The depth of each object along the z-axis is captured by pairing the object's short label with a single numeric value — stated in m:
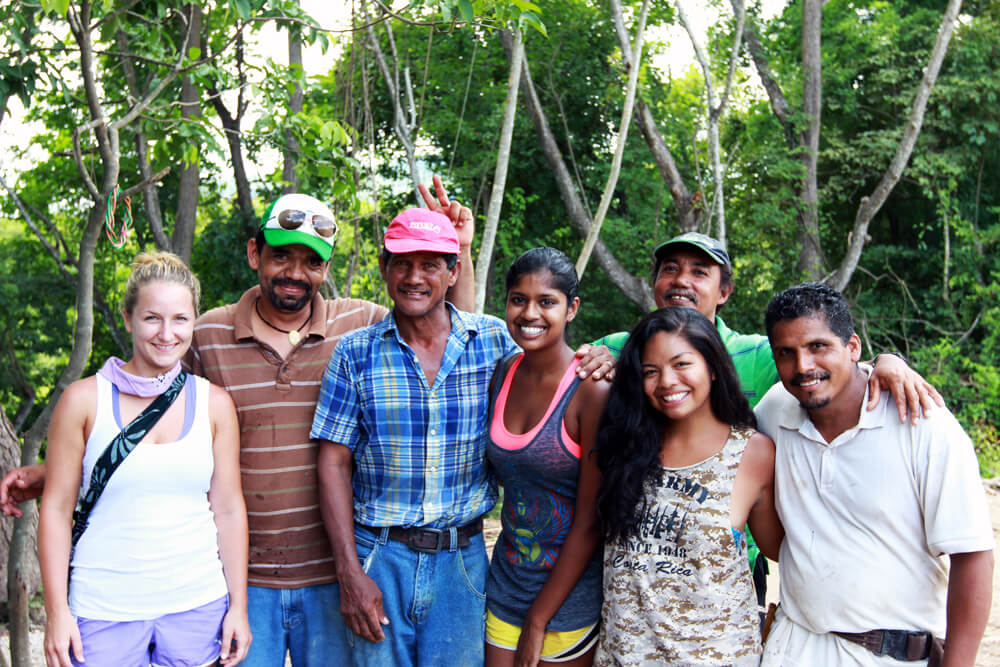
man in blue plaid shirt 2.62
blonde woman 2.31
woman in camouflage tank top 2.27
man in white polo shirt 2.08
